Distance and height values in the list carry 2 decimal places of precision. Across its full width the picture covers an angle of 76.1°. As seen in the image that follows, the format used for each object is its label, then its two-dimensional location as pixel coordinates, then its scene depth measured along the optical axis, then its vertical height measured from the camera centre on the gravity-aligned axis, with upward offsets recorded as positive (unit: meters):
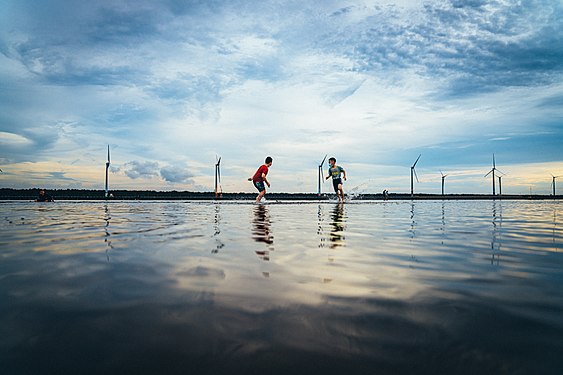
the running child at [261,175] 18.94 +1.07
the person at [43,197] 21.40 -0.14
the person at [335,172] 22.02 +1.41
